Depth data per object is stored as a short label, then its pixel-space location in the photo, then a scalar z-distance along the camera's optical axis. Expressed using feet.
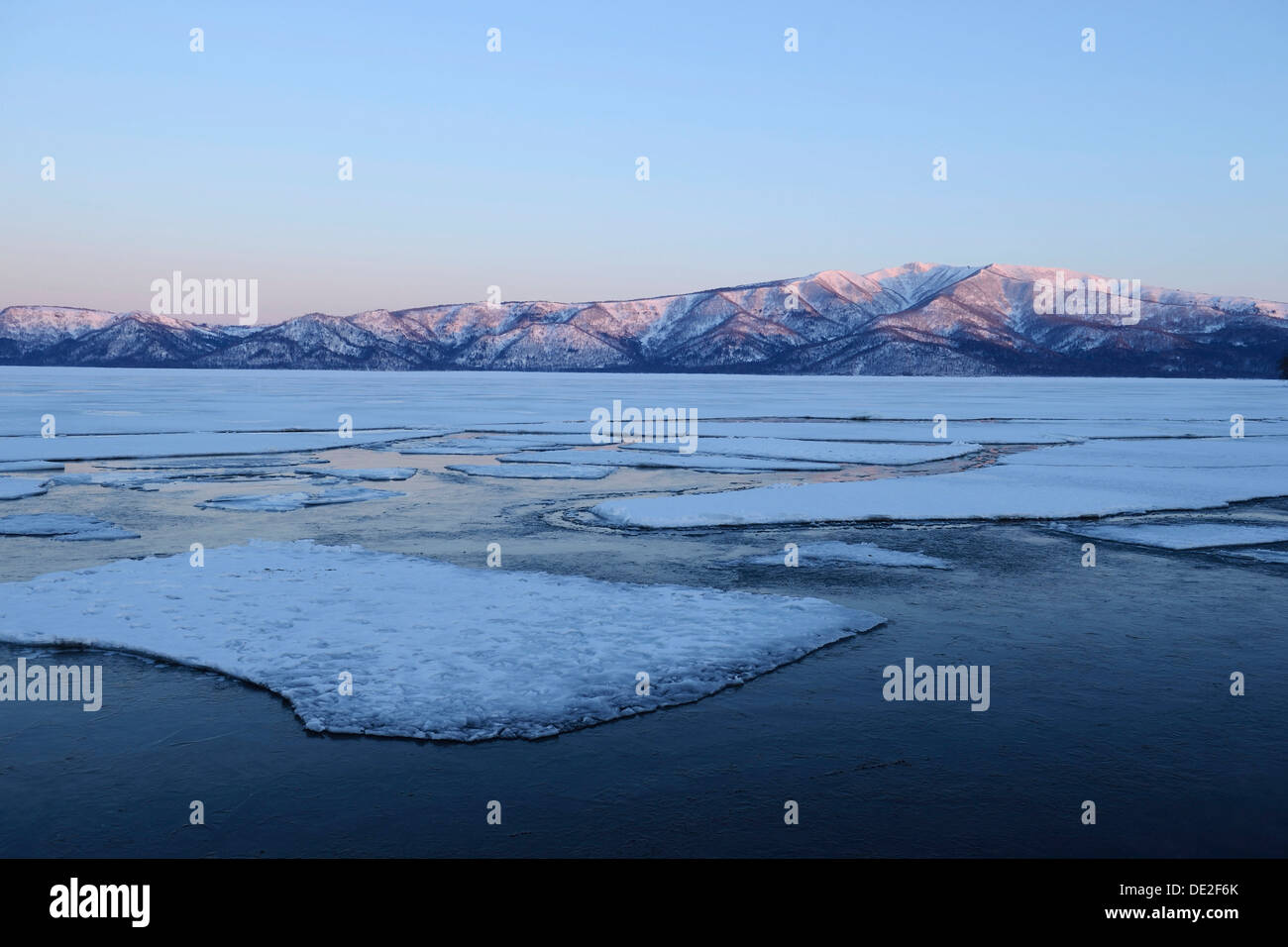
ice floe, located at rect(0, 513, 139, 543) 40.57
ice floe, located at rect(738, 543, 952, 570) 36.53
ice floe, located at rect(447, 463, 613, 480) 63.31
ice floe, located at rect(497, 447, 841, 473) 69.31
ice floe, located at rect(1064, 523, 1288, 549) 39.65
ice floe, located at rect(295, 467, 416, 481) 60.80
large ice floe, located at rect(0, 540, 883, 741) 21.58
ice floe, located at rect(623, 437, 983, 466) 74.70
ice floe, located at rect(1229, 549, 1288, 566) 36.22
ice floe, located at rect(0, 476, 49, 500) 51.60
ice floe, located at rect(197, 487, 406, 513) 48.55
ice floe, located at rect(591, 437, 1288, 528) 46.88
